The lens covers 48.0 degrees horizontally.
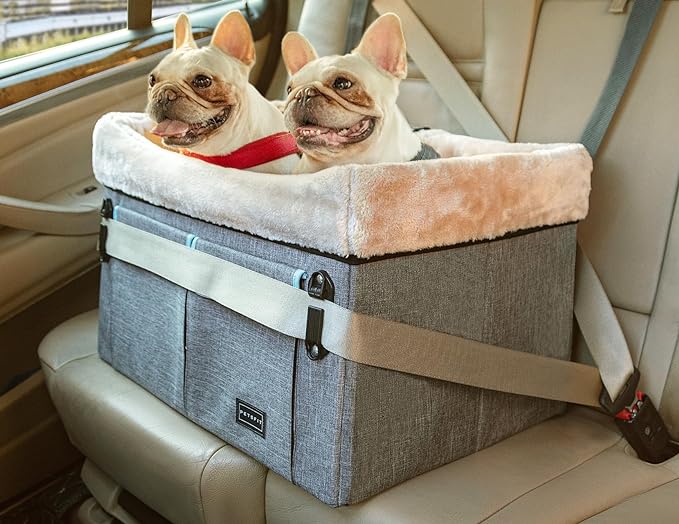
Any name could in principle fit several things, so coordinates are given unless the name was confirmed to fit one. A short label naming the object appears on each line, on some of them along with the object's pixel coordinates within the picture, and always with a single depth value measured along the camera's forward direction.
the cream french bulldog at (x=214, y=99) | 1.04
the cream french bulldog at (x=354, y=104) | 0.94
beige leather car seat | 0.96
